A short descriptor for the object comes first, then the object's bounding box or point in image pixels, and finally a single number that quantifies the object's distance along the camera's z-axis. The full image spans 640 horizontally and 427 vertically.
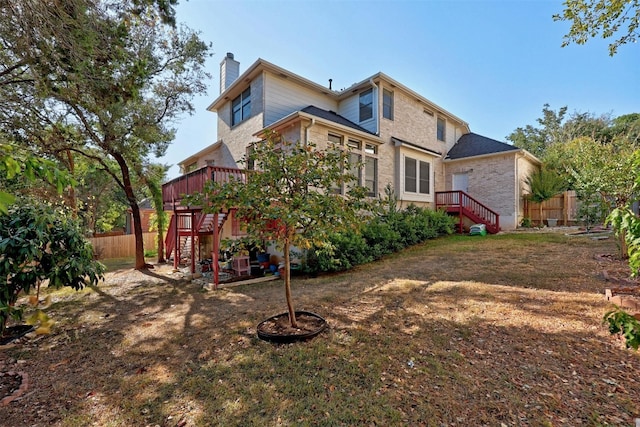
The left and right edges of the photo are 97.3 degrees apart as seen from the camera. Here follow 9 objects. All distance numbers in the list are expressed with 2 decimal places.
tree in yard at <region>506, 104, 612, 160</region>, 25.90
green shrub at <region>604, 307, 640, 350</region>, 1.71
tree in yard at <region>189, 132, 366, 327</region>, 3.70
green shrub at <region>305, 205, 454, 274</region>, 8.13
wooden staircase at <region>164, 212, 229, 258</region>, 8.98
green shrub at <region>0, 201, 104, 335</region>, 3.82
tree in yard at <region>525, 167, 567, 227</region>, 14.58
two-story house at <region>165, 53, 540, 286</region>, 11.23
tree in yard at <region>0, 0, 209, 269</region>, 4.50
